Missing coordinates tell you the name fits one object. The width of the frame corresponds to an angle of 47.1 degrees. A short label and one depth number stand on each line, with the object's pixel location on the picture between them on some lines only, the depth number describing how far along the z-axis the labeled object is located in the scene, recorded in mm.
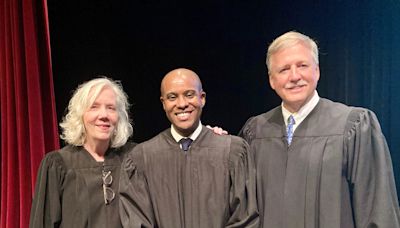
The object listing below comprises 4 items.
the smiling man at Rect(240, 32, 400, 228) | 2041
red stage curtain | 3020
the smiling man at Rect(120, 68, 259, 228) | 2133
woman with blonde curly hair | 2357
